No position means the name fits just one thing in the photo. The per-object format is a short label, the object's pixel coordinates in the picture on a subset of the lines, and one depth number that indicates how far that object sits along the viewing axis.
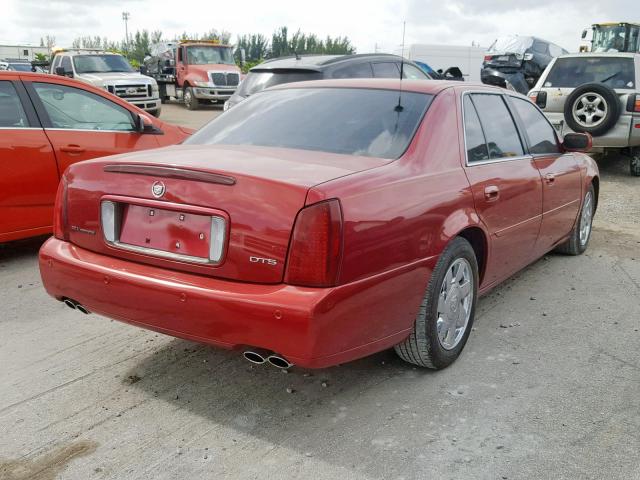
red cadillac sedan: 2.74
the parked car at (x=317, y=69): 9.22
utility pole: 101.77
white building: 74.10
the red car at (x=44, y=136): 5.46
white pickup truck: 19.53
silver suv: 9.91
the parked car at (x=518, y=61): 19.39
